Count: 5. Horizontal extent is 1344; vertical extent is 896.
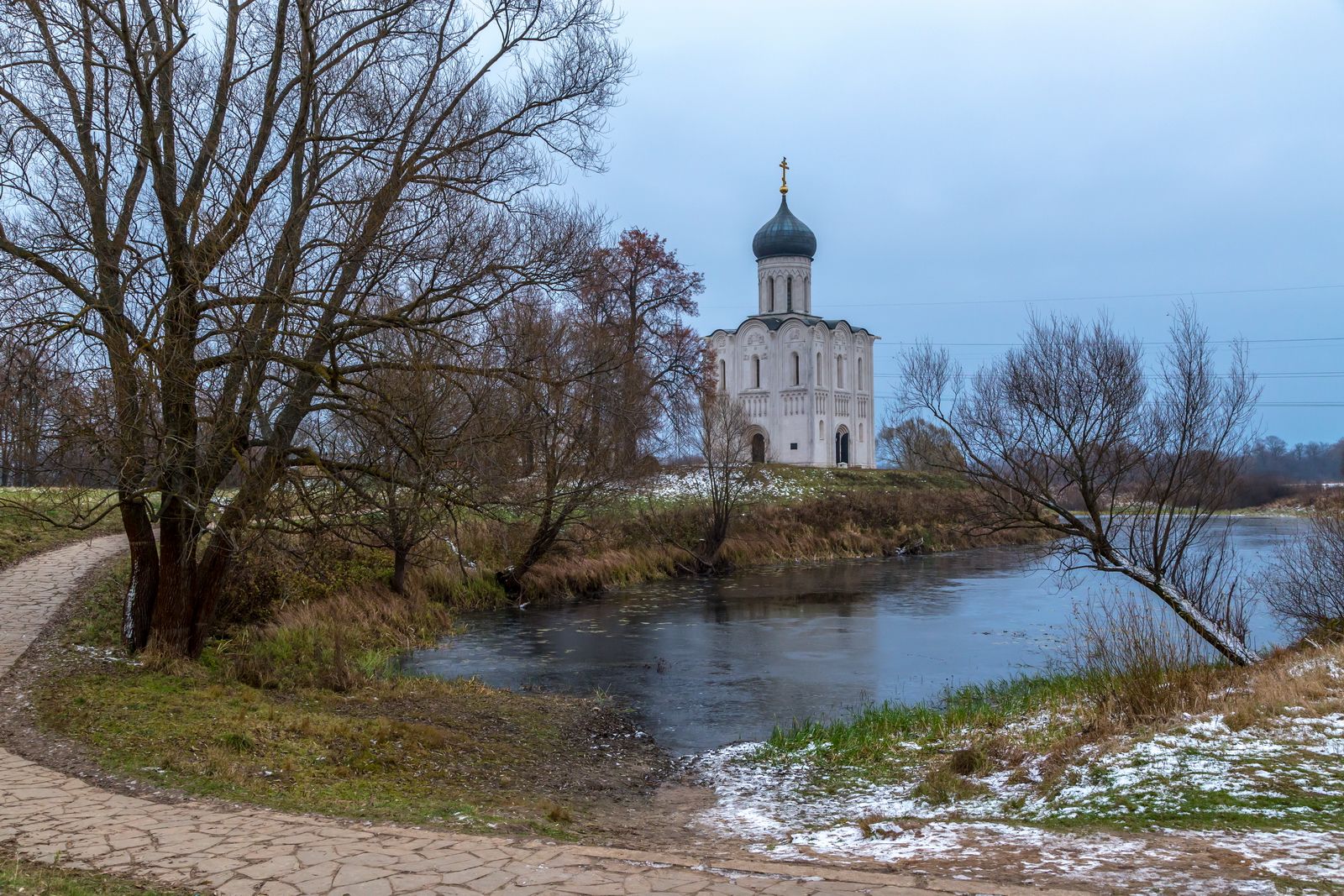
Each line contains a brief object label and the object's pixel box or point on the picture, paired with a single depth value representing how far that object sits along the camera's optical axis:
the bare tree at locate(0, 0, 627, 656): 9.95
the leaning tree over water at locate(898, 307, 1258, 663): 13.49
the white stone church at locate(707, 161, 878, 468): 57.38
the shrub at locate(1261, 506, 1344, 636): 14.95
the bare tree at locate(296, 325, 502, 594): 10.73
